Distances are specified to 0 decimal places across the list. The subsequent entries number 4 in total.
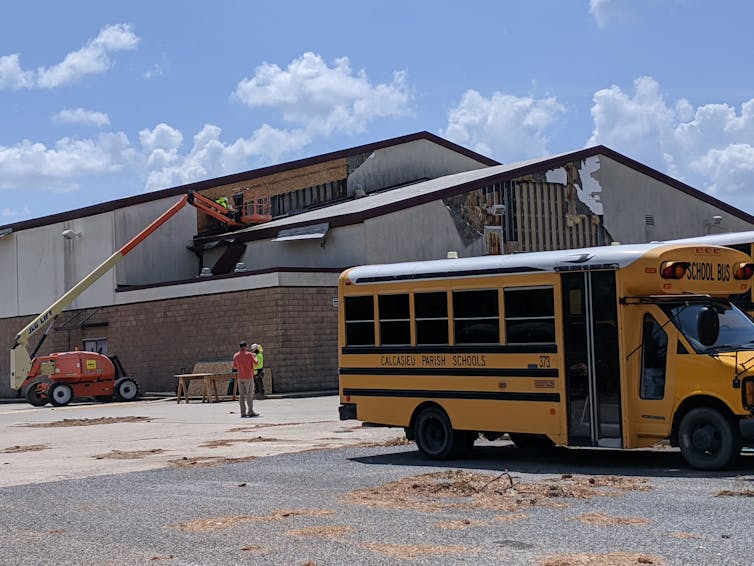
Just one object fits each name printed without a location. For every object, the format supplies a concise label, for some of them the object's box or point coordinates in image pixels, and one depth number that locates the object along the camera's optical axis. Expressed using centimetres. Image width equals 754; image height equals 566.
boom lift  3786
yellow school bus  1317
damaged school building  3753
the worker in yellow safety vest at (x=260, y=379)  3408
